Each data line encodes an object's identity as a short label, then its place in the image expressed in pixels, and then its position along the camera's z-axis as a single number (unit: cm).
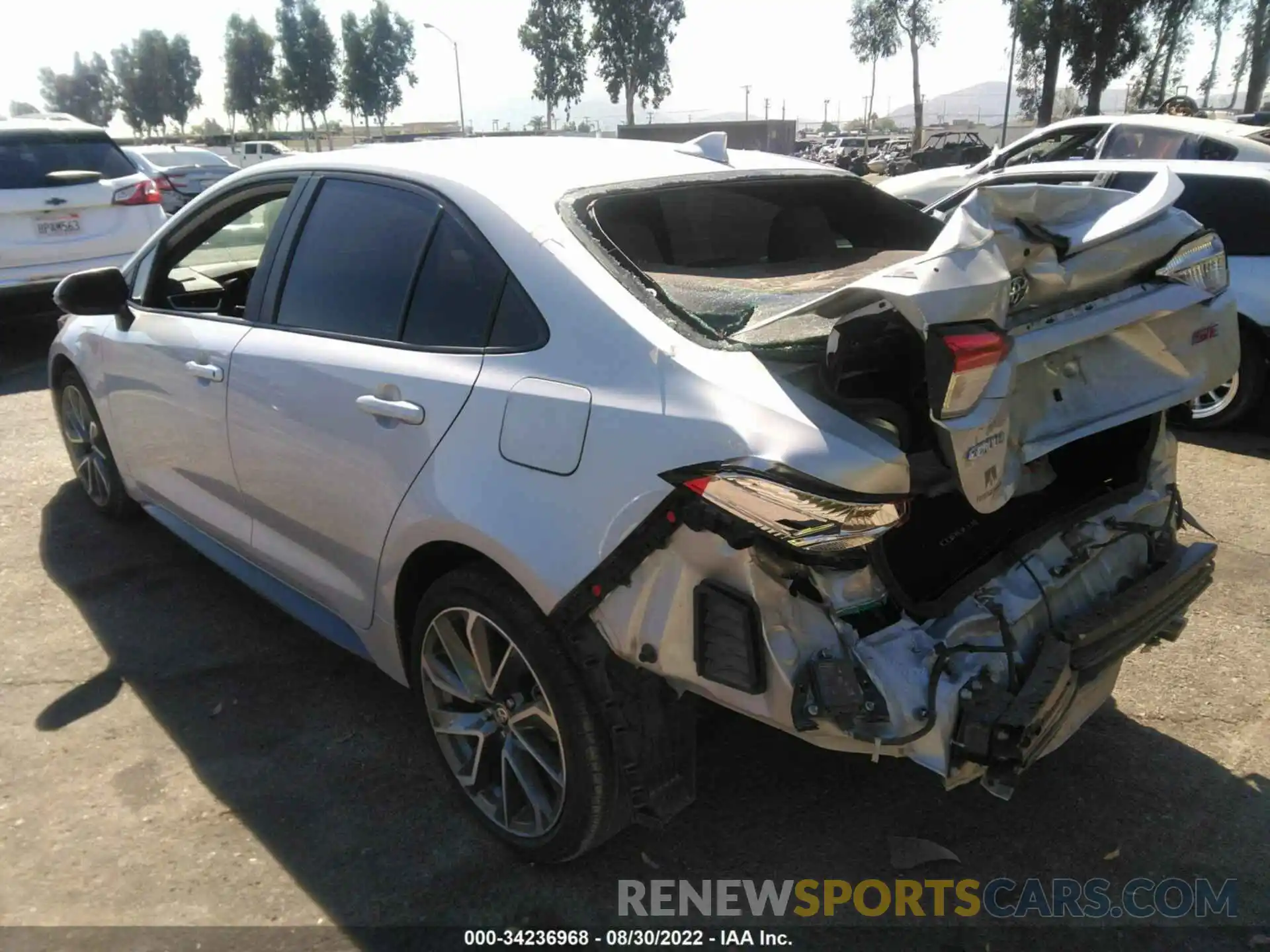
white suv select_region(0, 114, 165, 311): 847
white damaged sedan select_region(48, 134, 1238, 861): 205
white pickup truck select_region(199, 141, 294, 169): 3944
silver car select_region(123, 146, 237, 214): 1666
